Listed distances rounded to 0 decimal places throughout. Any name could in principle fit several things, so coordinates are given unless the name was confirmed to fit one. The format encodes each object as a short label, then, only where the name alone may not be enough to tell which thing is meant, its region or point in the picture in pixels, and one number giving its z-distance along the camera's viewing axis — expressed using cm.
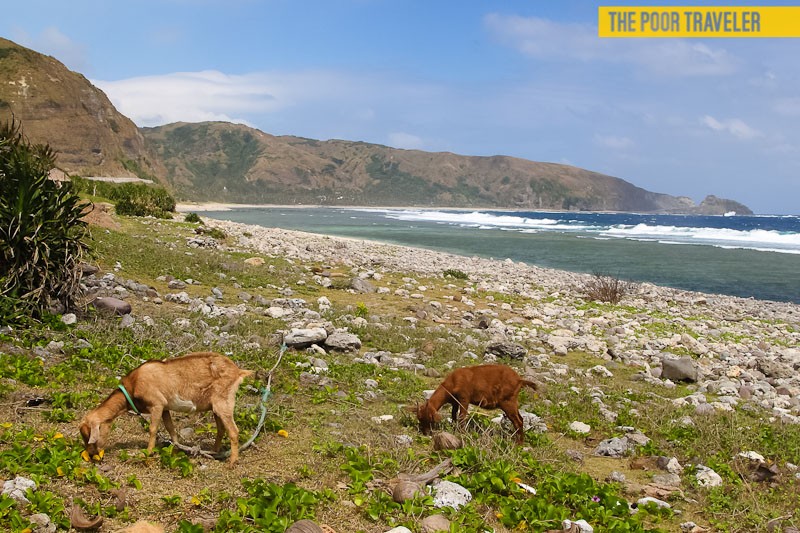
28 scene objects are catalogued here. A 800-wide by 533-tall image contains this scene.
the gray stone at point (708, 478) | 593
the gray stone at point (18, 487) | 422
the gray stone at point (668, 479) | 596
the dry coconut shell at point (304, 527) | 416
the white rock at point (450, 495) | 492
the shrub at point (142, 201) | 2981
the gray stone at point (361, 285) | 1670
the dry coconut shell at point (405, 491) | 492
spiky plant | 872
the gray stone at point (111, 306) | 964
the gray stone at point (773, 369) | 1166
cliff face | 9044
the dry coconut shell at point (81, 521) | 403
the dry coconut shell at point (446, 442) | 602
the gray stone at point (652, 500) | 537
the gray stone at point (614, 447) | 681
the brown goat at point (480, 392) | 649
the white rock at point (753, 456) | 658
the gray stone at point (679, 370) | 1074
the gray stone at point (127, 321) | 916
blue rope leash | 552
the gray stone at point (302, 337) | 958
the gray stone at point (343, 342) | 993
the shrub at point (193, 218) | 3092
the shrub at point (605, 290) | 1995
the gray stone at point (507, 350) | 1066
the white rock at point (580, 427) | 739
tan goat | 519
